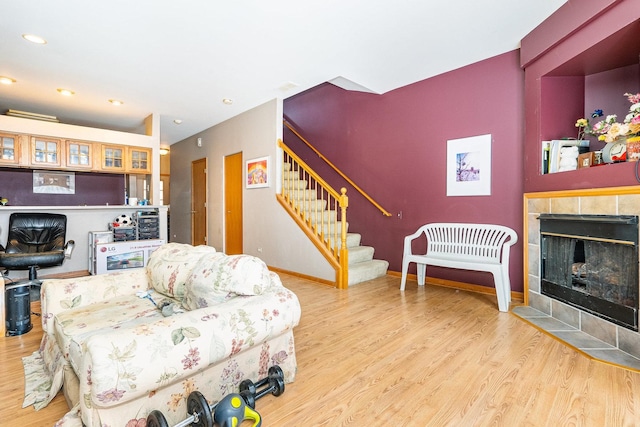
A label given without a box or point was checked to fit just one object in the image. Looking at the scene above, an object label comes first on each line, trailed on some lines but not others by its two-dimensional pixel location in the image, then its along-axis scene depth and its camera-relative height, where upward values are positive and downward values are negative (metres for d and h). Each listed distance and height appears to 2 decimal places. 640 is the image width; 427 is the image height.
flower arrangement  2.12 +0.63
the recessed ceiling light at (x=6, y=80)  3.87 +1.78
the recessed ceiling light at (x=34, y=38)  2.95 +1.77
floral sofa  1.12 -0.59
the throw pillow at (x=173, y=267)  2.08 -0.40
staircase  4.14 -0.34
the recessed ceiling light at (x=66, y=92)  4.29 +1.79
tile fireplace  2.09 -0.52
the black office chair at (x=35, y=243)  3.68 -0.40
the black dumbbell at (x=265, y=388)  1.47 -0.91
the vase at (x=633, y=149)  2.08 +0.42
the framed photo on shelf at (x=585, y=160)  2.56 +0.42
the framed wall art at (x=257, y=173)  4.97 +0.69
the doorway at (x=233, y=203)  5.69 +0.18
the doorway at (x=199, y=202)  6.63 +0.25
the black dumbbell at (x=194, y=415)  1.16 -0.82
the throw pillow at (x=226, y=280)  1.67 -0.39
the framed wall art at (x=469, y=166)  3.61 +0.55
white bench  2.96 -0.47
